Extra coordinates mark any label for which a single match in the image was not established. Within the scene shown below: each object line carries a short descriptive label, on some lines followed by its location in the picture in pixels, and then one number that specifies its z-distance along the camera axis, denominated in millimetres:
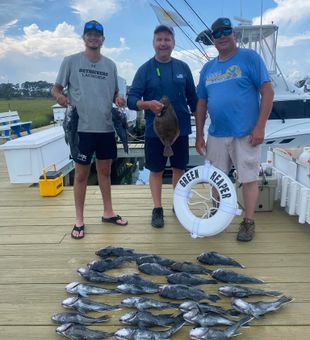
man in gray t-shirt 3230
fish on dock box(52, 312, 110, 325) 2119
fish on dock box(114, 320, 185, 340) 1929
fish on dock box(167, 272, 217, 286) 2547
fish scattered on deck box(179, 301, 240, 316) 2146
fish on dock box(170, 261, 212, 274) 2715
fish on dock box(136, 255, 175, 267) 2825
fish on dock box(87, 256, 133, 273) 2785
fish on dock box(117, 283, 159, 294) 2443
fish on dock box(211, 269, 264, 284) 2578
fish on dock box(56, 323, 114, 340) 1973
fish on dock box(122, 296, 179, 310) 2254
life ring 3186
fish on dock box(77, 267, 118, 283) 2607
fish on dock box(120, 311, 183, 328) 2068
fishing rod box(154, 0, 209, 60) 8683
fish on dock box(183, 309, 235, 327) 2055
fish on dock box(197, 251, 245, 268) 2865
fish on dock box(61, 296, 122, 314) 2254
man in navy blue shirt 3340
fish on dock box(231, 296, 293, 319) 2182
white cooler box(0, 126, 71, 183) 5527
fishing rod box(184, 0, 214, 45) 7767
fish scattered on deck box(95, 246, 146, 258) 3047
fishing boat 8594
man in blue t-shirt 3070
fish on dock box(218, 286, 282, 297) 2389
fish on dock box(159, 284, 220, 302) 2342
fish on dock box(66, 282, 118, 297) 2436
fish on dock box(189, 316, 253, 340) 1935
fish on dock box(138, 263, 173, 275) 2709
